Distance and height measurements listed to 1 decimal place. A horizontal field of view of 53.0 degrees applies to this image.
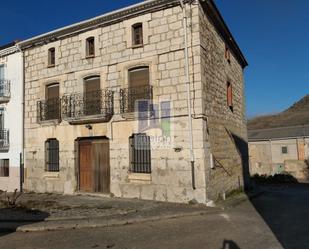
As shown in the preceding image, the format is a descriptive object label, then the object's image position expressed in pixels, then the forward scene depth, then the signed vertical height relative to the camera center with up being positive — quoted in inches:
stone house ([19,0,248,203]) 438.3 +66.6
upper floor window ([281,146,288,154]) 1469.9 -23.7
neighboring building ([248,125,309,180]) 1322.6 -31.2
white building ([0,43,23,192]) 609.6 +68.2
